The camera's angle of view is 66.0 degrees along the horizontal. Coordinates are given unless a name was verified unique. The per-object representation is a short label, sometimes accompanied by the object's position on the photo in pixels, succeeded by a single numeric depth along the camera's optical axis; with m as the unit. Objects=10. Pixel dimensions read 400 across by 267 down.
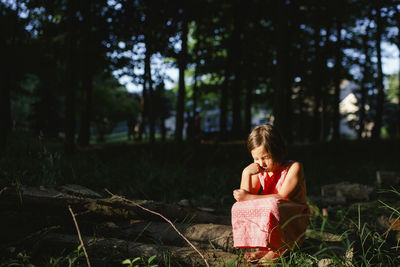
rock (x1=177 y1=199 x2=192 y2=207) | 4.58
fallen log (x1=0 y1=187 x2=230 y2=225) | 2.73
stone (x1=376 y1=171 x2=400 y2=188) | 6.00
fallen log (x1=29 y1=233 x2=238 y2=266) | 2.26
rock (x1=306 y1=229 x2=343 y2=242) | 3.06
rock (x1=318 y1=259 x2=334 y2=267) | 2.14
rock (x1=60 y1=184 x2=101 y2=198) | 3.23
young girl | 2.25
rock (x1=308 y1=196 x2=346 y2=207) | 5.22
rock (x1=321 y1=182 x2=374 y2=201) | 5.39
